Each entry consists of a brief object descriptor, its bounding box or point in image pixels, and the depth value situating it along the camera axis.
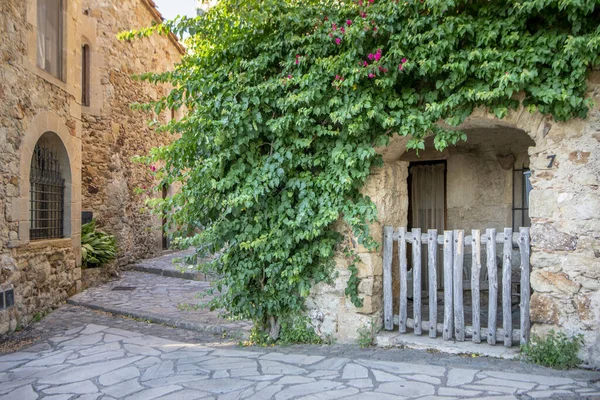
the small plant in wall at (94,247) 8.59
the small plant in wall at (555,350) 3.86
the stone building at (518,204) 3.88
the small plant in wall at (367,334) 4.71
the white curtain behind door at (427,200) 7.03
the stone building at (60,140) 5.86
